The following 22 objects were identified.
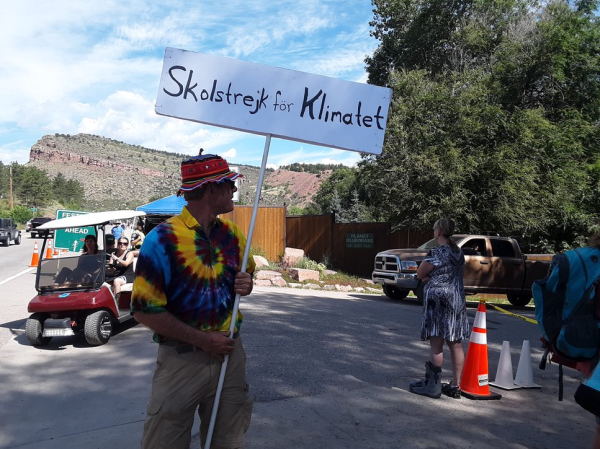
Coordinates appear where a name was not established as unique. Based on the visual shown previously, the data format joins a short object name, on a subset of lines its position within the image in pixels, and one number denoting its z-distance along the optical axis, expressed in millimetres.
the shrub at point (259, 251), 23106
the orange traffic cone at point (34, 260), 18188
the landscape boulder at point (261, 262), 19906
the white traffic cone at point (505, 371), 6180
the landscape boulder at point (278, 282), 16812
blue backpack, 3277
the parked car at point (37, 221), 42188
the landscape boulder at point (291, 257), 20734
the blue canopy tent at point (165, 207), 18722
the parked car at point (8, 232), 33500
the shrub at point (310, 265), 19995
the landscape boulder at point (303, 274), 17944
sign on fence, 21567
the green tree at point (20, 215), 63562
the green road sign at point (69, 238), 14633
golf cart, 7684
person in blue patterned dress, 5598
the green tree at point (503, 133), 17812
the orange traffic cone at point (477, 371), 5762
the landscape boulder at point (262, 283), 16572
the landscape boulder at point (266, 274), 17266
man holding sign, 2588
